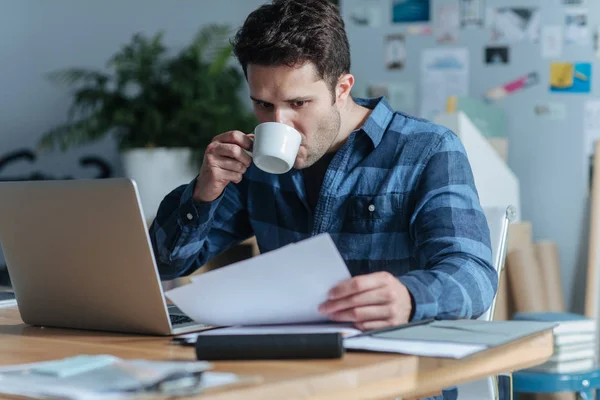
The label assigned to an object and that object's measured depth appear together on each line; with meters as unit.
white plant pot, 3.12
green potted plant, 3.13
